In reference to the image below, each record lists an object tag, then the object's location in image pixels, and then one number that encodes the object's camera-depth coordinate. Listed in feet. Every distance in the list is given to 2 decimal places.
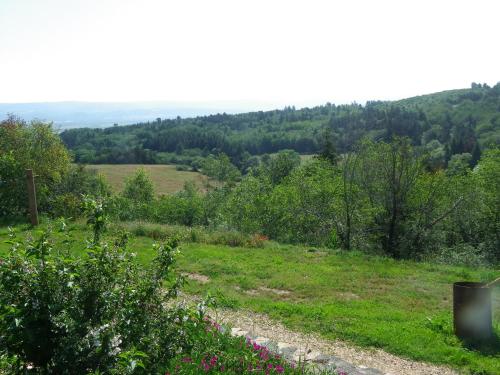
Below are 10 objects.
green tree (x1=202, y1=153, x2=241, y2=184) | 267.80
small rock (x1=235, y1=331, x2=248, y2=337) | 28.28
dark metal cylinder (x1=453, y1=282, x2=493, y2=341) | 28.30
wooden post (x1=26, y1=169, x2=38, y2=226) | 63.52
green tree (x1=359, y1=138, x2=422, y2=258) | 58.08
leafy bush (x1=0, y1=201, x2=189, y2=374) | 12.22
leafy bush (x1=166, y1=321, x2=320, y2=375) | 20.87
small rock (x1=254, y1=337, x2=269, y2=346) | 26.99
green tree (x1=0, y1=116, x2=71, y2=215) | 70.23
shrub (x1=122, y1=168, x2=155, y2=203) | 211.82
